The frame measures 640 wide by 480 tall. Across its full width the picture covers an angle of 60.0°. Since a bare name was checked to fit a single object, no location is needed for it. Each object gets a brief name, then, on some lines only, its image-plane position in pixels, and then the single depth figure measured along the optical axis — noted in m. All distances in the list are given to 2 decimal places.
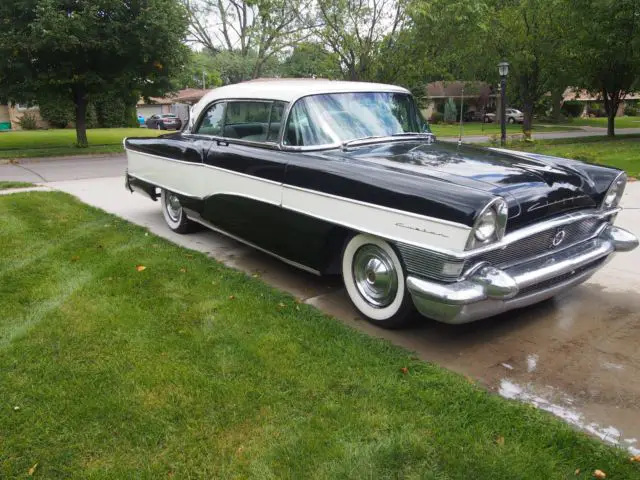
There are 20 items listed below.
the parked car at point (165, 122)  37.88
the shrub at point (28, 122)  37.94
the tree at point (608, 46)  19.72
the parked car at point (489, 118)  50.30
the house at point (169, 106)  50.72
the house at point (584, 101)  57.55
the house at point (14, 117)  38.88
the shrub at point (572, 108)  54.38
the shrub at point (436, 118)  48.38
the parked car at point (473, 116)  51.58
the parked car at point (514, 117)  49.36
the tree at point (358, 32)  14.76
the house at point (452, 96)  51.72
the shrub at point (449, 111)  42.22
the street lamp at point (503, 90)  16.97
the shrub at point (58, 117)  37.22
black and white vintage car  3.21
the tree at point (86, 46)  14.80
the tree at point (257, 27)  20.52
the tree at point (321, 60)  15.46
